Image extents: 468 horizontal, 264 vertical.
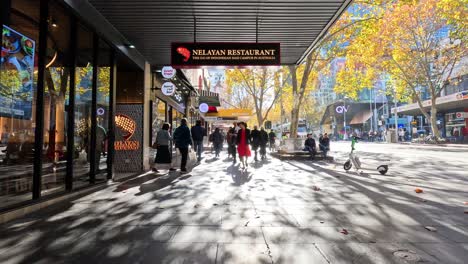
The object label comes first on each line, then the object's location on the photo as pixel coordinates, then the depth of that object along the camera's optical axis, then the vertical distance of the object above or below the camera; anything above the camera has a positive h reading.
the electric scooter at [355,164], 9.44 -0.90
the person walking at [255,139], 14.37 +0.00
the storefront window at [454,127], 34.91 +1.26
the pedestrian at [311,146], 14.95 -0.39
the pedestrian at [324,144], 14.52 -0.28
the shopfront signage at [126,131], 9.99 +0.31
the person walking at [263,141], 15.02 -0.11
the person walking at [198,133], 13.29 +0.30
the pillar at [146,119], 10.25 +0.75
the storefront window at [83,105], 6.52 +0.83
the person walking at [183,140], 10.04 -0.01
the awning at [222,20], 6.41 +2.93
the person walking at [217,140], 16.75 -0.04
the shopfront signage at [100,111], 7.48 +0.77
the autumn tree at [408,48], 17.77 +7.59
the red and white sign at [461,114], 32.94 +2.61
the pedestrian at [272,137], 22.02 +0.14
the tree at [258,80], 29.41 +6.25
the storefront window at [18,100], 4.81 +0.71
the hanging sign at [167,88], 11.91 +2.11
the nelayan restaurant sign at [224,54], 7.68 +2.25
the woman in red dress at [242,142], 11.11 -0.11
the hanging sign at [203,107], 24.22 +2.68
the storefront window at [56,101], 5.63 +0.81
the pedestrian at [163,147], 9.80 -0.24
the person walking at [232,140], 13.34 -0.04
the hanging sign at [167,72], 10.95 +2.53
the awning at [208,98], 24.38 +3.51
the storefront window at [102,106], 7.57 +0.92
